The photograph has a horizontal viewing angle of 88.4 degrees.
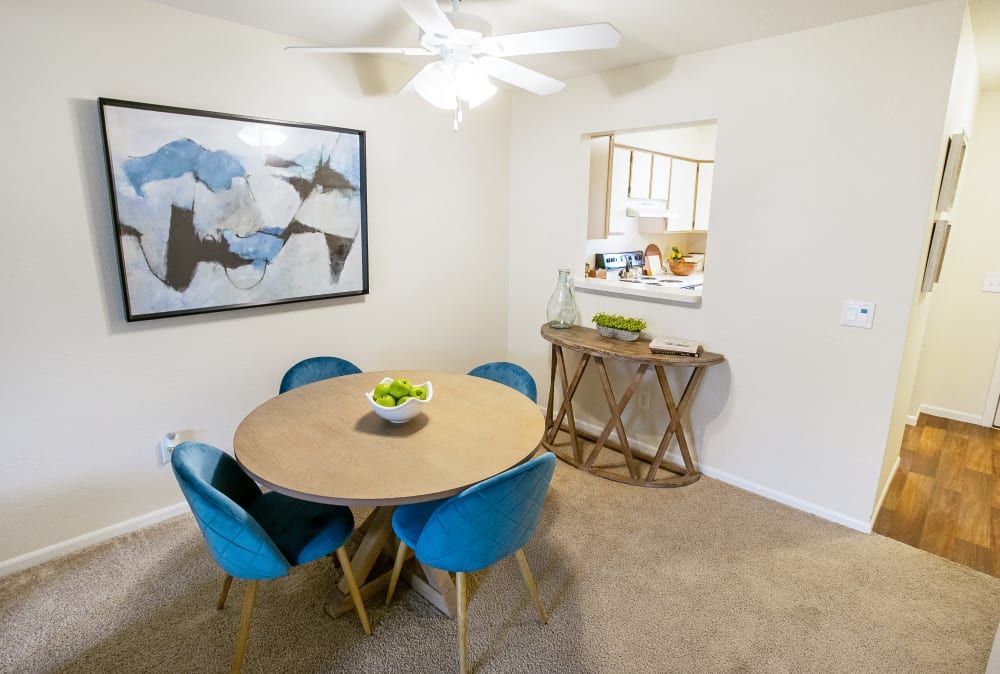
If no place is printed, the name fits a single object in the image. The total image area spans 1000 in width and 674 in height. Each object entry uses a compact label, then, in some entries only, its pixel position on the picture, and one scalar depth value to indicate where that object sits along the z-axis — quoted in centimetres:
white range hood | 432
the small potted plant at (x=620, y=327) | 296
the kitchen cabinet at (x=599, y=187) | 334
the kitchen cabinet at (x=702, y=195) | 524
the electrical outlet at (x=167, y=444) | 238
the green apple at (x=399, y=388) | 184
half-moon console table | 272
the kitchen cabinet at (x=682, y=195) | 484
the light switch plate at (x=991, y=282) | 353
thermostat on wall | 229
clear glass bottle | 328
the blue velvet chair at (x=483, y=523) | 144
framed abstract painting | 212
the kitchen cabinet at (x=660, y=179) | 450
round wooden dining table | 150
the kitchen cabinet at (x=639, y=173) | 422
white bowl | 180
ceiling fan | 158
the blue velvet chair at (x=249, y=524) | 142
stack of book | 269
